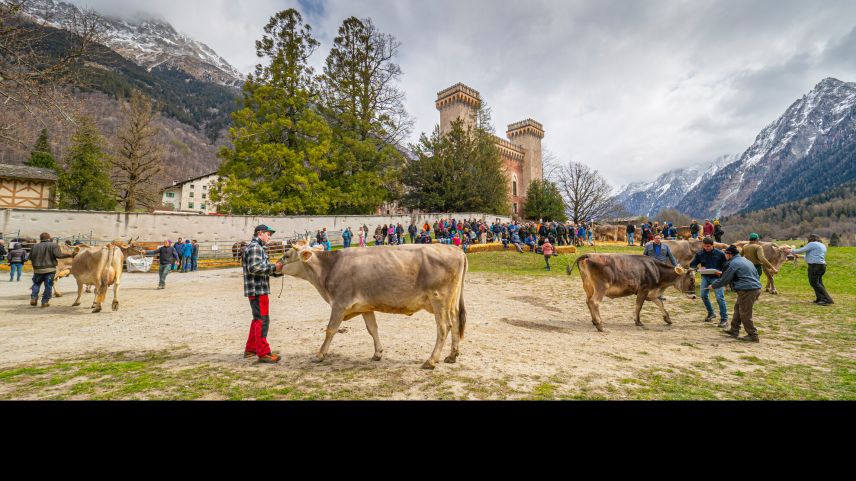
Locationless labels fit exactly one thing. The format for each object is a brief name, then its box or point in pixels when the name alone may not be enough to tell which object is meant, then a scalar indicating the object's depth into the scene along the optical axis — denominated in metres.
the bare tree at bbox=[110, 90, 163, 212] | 34.12
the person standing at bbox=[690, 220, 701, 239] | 23.98
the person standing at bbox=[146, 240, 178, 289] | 14.80
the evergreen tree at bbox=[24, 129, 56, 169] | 40.62
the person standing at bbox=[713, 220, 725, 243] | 21.27
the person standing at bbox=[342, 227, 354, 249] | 25.62
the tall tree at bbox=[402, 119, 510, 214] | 39.72
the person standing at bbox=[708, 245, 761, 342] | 7.68
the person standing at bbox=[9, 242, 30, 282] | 15.37
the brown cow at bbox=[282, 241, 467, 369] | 6.18
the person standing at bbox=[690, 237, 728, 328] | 9.62
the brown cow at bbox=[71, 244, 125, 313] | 10.43
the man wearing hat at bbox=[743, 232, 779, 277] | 11.71
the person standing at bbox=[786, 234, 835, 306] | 10.62
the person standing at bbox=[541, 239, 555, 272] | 19.02
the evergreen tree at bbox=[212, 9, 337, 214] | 27.73
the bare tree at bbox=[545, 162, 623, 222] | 57.56
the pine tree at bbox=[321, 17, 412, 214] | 32.03
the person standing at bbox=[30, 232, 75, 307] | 10.68
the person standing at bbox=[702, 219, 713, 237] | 21.03
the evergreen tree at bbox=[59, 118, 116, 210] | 37.28
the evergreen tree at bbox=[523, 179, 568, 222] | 54.81
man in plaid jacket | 6.04
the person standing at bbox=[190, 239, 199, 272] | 20.79
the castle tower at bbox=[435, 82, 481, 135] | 60.75
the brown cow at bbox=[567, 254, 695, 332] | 9.30
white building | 79.19
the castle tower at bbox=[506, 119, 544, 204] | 72.19
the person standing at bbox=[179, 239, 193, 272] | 20.48
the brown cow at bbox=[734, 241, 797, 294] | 14.12
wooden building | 34.12
